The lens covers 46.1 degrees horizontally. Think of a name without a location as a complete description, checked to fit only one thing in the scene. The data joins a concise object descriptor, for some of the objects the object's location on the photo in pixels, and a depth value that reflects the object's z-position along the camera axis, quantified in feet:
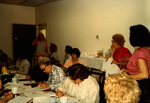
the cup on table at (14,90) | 7.03
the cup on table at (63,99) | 6.01
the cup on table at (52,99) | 6.11
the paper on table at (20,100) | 6.19
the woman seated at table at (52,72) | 9.05
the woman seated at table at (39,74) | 11.63
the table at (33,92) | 6.38
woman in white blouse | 6.84
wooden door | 25.18
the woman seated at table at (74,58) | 13.24
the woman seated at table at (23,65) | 13.41
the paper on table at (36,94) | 6.84
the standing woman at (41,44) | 21.80
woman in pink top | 6.37
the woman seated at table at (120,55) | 10.27
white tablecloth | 14.29
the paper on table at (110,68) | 11.27
